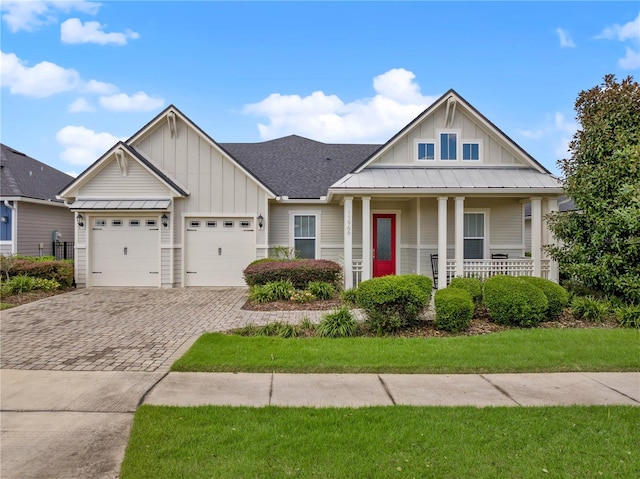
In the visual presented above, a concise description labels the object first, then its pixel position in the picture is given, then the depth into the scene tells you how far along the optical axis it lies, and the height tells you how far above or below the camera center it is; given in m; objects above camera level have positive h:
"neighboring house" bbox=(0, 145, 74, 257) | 13.87 +1.15
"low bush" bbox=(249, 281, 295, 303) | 9.68 -1.45
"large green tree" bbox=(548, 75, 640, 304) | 8.30 +1.12
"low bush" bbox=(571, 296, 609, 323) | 7.79 -1.51
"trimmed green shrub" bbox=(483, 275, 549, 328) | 7.26 -1.28
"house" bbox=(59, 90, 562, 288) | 11.71 +1.04
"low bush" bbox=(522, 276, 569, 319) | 7.61 -1.19
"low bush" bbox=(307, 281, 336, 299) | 10.08 -1.42
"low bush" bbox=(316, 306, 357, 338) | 6.66 -1.61
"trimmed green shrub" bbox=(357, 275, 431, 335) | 6.67 -1.15
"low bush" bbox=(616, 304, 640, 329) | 7.41 -1.59
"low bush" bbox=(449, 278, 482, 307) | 8.02 -1.05
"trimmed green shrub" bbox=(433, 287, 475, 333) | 6.85 -1.38
